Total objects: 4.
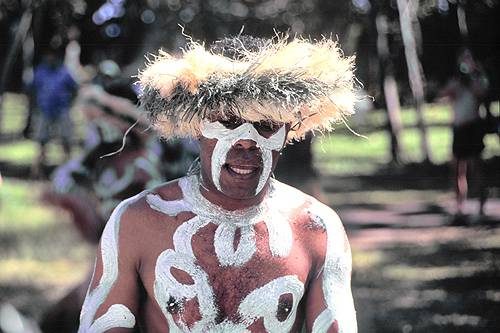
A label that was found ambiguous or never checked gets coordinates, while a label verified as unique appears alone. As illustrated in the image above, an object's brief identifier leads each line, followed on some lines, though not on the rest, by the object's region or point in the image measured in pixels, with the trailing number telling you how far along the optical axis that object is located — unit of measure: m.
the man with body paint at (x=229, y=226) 3.87
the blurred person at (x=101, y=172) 6.87
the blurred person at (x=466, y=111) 12.23
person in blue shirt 14.57
